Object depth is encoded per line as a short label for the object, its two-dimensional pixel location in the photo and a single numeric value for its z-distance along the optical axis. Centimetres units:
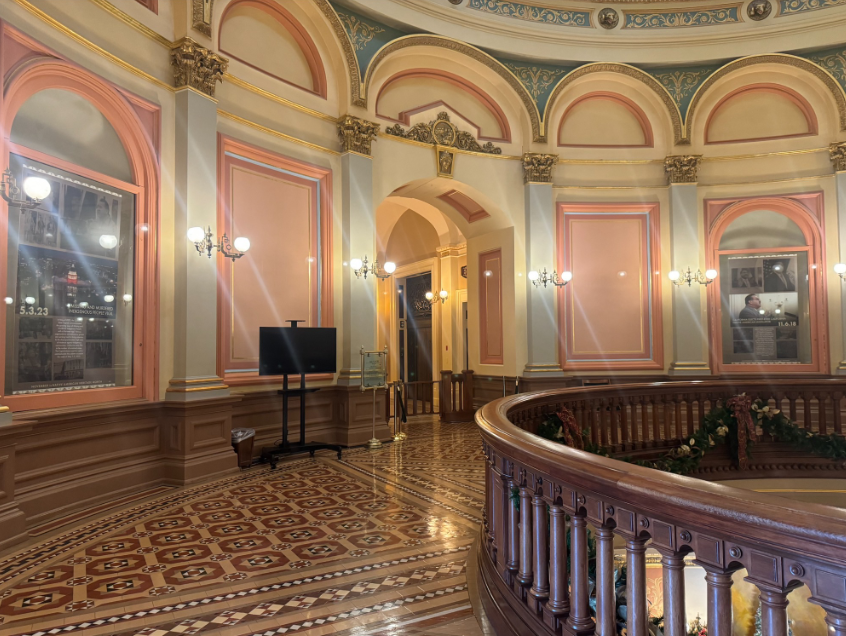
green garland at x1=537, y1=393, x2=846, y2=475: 614
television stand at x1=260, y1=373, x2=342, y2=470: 675
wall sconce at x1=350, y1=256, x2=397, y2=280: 827
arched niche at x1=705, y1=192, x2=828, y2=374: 1007
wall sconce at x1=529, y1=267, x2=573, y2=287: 1020
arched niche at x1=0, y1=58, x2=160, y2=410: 493
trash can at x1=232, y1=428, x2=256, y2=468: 653
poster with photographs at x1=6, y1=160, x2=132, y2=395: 468
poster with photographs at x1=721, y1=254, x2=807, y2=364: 1023
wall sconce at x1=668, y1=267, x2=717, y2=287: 1026
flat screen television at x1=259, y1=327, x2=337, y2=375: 668
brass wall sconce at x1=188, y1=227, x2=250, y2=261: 604
